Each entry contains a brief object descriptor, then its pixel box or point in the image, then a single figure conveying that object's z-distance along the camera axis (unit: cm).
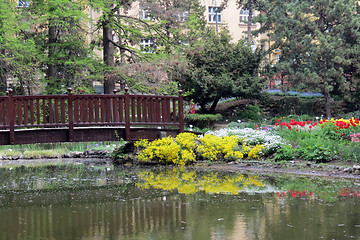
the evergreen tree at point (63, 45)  1866
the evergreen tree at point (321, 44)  2531
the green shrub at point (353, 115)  2445
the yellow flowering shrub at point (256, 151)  1398
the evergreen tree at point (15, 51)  1775
